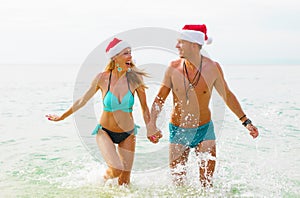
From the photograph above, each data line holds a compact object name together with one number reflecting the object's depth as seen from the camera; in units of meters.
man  4.59
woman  4.71
